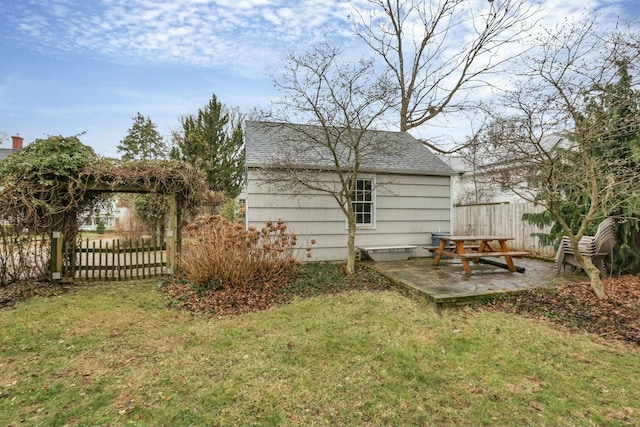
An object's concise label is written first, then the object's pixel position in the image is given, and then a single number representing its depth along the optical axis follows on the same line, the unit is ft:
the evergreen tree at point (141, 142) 73.77
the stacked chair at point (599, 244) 18.12
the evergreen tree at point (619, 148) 15.71
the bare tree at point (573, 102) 15.46
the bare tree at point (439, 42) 38.55
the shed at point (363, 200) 23.98
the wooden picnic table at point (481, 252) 20.22
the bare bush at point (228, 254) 17.79
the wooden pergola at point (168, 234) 19.65
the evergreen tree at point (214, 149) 48.11
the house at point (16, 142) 74.33
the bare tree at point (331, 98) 18.88
